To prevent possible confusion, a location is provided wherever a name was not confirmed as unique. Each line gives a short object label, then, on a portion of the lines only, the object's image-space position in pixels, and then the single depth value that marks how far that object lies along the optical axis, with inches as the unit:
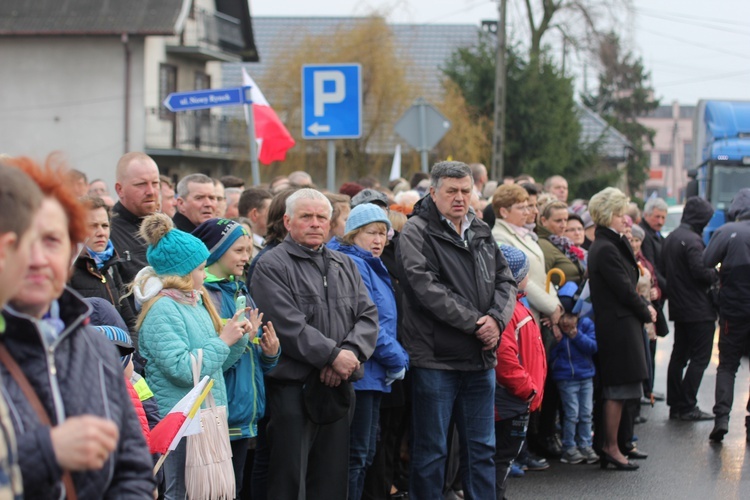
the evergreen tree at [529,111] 2544.3
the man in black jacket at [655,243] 903.9
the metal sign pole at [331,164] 767.1
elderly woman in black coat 671.8
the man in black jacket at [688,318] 855.1
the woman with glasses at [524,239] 666.8
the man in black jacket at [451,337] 518.9
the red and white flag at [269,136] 1112.8
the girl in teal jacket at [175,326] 409.7
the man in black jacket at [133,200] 513.3
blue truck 1664.6
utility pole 2224.4
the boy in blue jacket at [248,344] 452.8
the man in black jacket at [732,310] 767.7
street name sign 877.8
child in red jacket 553.6
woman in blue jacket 507.5
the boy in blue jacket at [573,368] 687.7
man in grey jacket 466.0
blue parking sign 786.2
